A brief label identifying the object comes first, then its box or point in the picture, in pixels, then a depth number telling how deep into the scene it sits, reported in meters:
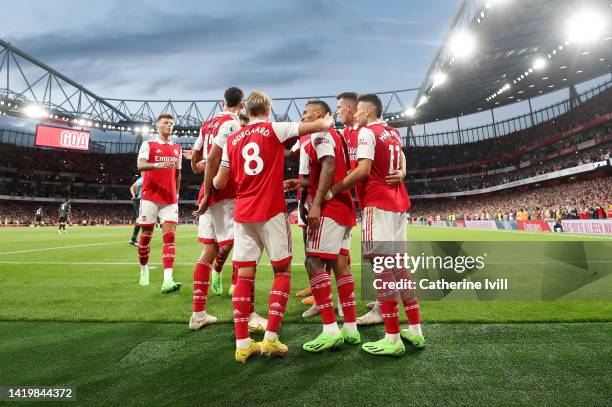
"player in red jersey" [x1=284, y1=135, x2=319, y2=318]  3.41
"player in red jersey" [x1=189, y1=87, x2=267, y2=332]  3.48
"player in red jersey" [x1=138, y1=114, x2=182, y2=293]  5.56
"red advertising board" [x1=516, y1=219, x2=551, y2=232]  22.21
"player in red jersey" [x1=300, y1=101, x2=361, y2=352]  3.01
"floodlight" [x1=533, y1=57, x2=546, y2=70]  33.02
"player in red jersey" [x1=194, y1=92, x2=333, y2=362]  2.91
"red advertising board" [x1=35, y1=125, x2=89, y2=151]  48.72
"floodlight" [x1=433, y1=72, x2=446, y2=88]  34.56
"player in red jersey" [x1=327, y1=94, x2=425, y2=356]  2.99
